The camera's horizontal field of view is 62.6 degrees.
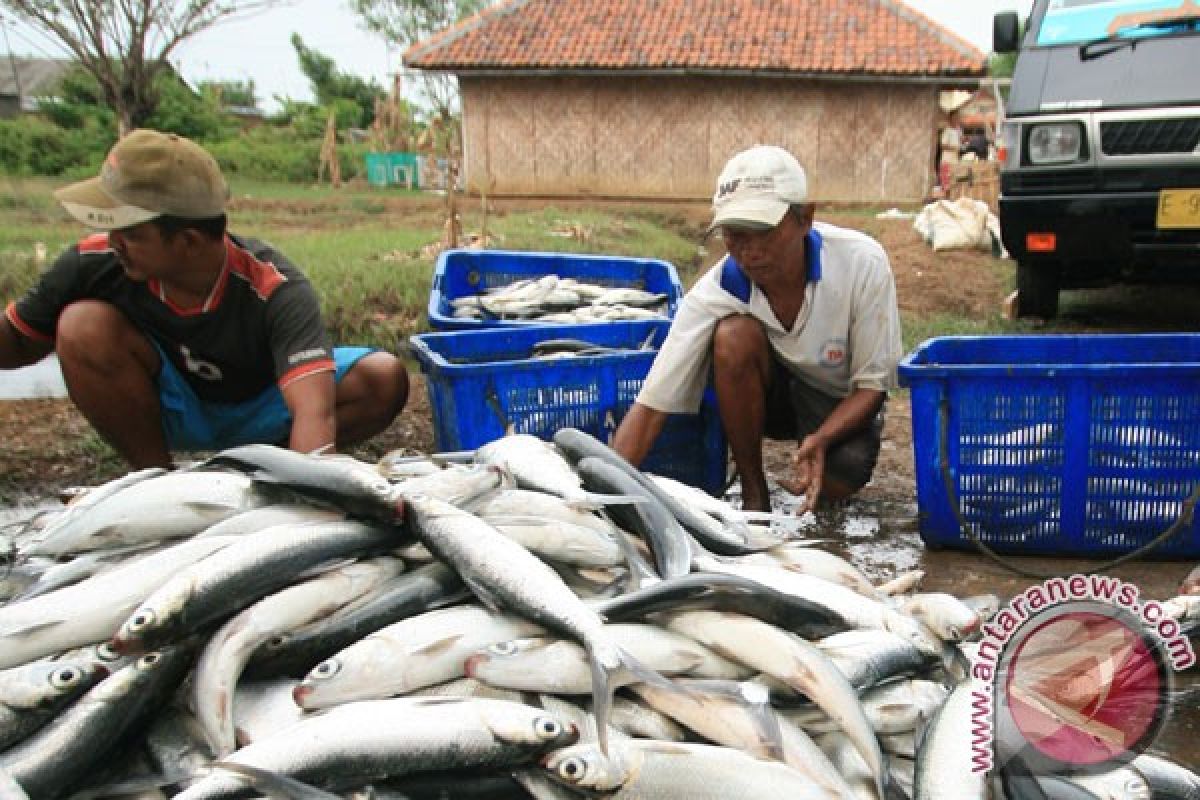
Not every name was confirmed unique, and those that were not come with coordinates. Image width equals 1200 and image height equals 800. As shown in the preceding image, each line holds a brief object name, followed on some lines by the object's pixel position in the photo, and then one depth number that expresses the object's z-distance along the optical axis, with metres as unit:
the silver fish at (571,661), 2.02
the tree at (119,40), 19.92
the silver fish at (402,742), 1.76
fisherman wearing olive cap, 3.54
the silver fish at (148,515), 2.47
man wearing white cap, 3.98
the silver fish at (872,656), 2.17
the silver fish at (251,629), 1.92
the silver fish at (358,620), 2.11
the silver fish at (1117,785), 1.97
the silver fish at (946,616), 2.37
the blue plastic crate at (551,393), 3.94
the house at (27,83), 42.19
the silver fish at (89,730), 1.84
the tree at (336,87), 45.93
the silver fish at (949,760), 1.92
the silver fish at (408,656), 1.95
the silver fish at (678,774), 1.73
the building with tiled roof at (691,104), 20.59
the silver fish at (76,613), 2.08
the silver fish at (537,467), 2.67
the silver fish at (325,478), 2.36
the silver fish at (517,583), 1.99
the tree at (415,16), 50.44
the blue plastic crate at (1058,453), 3.52
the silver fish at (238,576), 1.98
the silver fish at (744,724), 1.87
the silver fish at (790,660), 1.97
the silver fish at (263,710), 1.95
